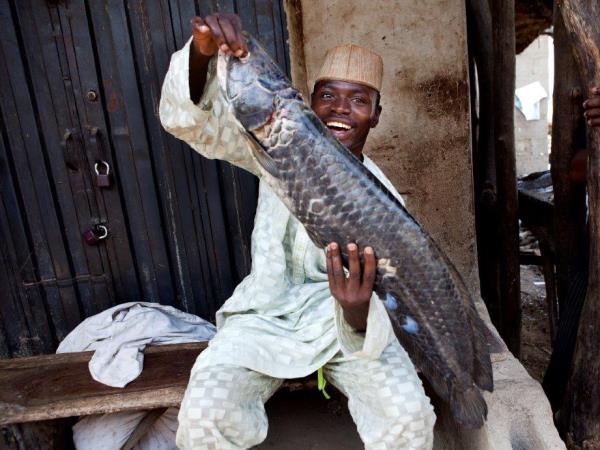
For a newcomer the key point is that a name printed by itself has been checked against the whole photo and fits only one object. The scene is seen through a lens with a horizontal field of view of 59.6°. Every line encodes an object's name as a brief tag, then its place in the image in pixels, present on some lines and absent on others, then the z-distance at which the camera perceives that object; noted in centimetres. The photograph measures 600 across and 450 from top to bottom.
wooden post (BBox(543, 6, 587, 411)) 273
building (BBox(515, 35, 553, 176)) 1261
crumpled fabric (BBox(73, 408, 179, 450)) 241
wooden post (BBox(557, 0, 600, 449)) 207
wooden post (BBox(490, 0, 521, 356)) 378
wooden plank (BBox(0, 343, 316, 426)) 219
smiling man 172
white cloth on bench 234
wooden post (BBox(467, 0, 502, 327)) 403
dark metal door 272
